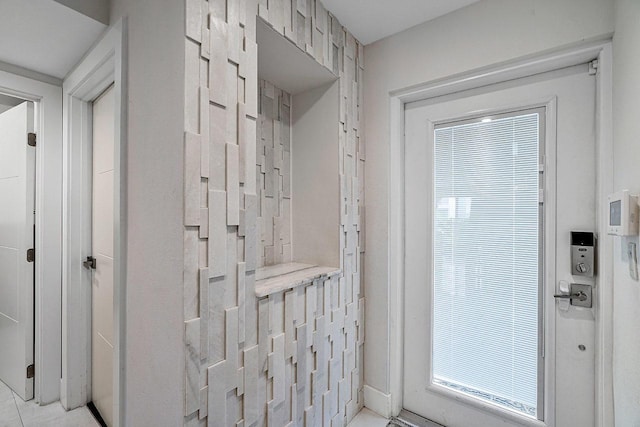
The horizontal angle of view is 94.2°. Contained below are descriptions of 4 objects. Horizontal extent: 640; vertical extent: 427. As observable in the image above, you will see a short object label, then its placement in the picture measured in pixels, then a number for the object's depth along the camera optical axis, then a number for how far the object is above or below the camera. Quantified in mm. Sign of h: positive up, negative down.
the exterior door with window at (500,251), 1447 -215
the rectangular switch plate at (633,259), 980 -157
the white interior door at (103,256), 1698 -270
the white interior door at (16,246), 1948 -239
